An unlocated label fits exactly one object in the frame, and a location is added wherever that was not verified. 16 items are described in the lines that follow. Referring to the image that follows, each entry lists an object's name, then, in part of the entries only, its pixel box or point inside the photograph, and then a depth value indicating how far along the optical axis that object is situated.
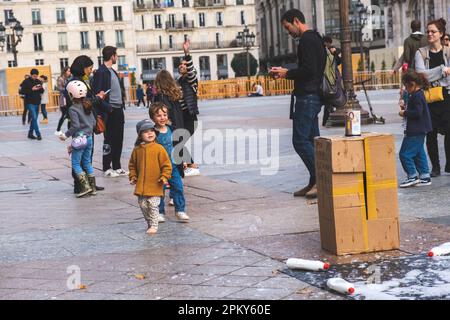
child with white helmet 9.60
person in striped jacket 10.62
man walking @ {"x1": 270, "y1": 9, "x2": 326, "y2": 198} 8.25
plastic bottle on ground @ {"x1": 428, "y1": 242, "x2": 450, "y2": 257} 5.45
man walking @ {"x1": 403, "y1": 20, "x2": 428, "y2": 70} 12.65
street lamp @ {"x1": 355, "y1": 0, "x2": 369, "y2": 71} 45.34
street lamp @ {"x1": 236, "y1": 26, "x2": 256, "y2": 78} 57.69
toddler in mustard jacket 7.00
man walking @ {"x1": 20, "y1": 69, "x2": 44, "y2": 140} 20.09
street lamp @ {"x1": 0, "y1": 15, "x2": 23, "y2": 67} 38.17
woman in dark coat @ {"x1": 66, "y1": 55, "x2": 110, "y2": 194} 10.10
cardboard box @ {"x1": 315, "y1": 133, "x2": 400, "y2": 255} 5.62
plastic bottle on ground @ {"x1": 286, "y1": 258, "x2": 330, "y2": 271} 5.20
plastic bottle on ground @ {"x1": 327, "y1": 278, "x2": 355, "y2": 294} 4.61
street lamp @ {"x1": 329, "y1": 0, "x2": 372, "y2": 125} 17.19
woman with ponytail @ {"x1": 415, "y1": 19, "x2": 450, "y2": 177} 9.29
